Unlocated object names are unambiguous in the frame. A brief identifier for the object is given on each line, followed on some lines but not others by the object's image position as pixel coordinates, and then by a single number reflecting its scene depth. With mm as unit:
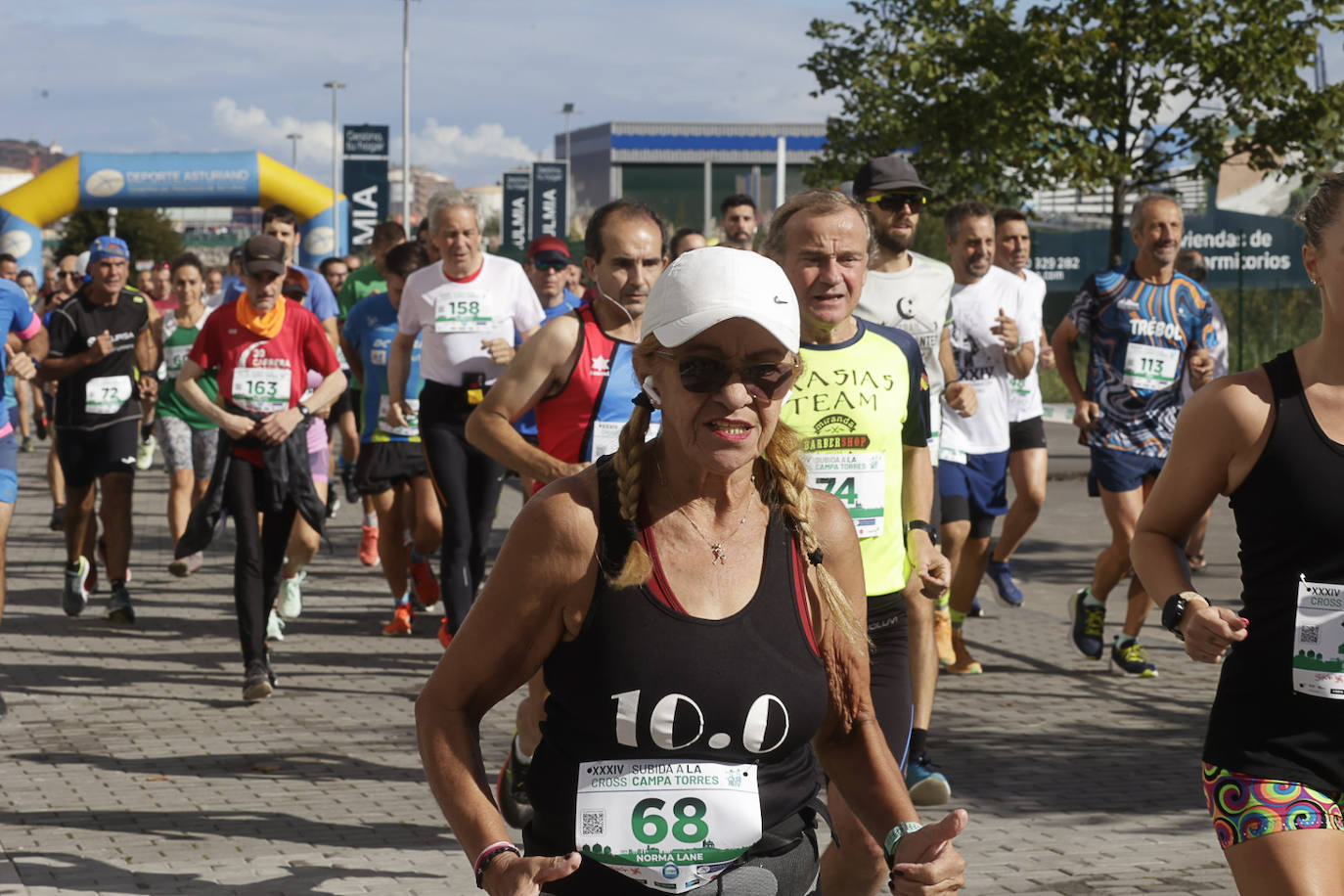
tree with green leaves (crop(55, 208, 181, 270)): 76500
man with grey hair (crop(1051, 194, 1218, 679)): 9211
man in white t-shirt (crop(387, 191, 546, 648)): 8781
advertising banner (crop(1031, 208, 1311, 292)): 25438
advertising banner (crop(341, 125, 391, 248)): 42125
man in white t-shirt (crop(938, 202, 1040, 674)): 9258
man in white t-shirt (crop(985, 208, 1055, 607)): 10398
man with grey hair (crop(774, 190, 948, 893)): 4980
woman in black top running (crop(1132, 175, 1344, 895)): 3273
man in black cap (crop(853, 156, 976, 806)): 6285
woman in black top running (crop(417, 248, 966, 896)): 2709
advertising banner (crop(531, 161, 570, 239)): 50000
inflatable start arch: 33000
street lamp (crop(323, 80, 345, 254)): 34031
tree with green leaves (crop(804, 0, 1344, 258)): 17484
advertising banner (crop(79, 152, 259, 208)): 34031
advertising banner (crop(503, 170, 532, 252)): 51844
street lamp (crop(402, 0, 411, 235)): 60469
